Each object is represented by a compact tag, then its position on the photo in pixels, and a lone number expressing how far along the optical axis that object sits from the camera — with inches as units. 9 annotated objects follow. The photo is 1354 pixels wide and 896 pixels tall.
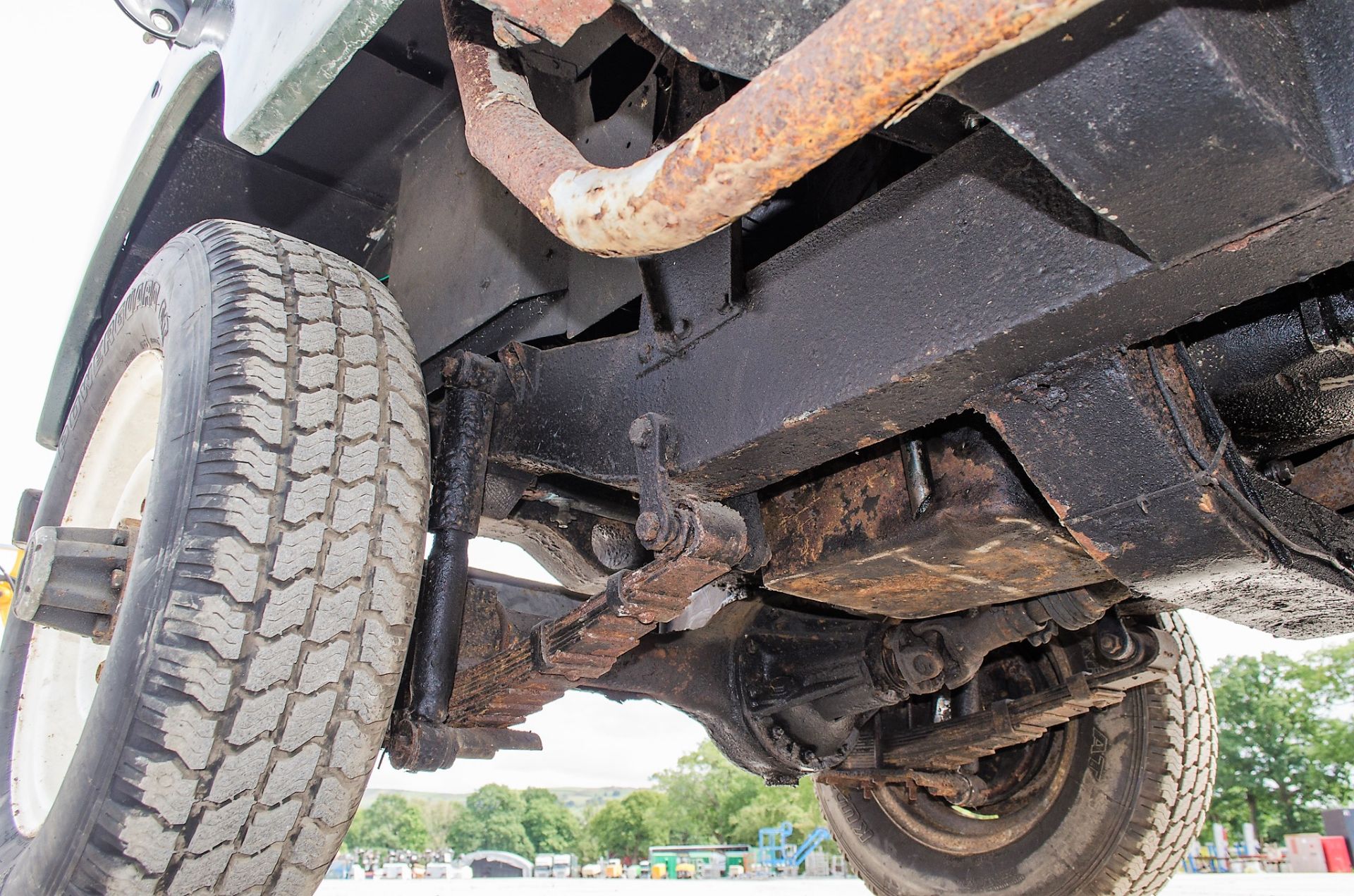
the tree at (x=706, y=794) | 1558.8
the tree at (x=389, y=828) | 1887.3
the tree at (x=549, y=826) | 2005.4
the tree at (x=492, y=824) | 1984.5
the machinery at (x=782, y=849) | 895.7
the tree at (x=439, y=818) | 2110.0
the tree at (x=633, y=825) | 1696.6
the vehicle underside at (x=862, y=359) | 30.6
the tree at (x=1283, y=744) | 1186.6
